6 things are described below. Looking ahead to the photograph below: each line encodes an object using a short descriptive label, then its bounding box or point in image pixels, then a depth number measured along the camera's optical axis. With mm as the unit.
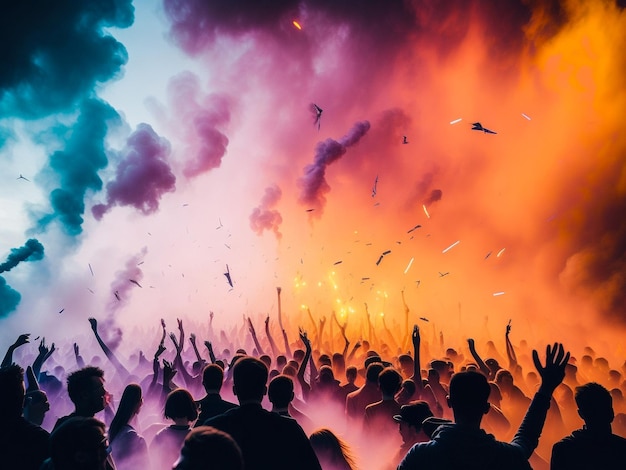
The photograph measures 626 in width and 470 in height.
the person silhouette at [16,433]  2627
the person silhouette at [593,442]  2695
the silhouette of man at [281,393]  3523
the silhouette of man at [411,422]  3406
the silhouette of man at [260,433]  2438
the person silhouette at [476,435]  2207
